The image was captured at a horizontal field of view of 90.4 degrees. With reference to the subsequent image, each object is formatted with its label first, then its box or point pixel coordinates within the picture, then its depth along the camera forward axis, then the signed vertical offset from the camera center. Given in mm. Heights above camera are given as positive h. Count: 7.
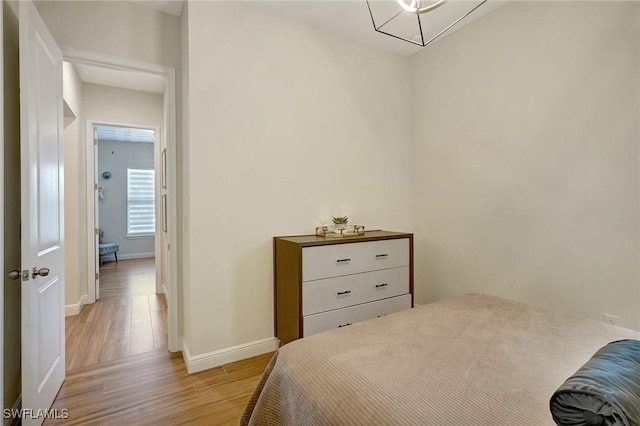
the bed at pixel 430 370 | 895 -545
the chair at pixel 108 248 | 6262 -751
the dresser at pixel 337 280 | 2283 -545
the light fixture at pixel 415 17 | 2492 +1618
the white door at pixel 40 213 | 1575 -12
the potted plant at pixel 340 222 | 2768 -101
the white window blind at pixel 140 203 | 7184 +178
